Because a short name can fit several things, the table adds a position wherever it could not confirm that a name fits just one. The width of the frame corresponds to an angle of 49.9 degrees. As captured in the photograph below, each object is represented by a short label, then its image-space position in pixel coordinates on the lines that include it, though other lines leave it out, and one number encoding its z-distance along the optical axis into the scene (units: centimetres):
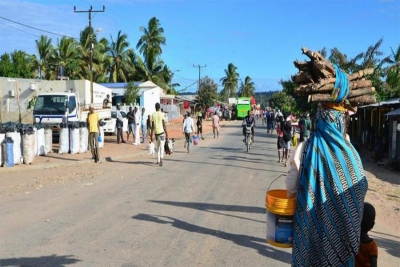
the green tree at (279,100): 7421
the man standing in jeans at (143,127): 2417
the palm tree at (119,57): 5534
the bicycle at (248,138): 1898
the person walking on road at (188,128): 1902
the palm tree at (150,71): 5872
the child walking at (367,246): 337
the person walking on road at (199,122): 2755
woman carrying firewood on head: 281
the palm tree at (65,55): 4689
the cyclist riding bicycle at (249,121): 1901
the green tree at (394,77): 2614
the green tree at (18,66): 4553
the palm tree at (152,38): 6008
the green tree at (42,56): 5025
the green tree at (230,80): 10506
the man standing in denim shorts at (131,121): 2346
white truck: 2031
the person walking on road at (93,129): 1456
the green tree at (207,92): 7312
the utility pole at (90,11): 3354
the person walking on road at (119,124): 2247
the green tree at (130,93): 4145
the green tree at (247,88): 11712
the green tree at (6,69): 4525
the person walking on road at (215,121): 2874
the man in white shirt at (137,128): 2259
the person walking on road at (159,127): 1349
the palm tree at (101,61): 5003
